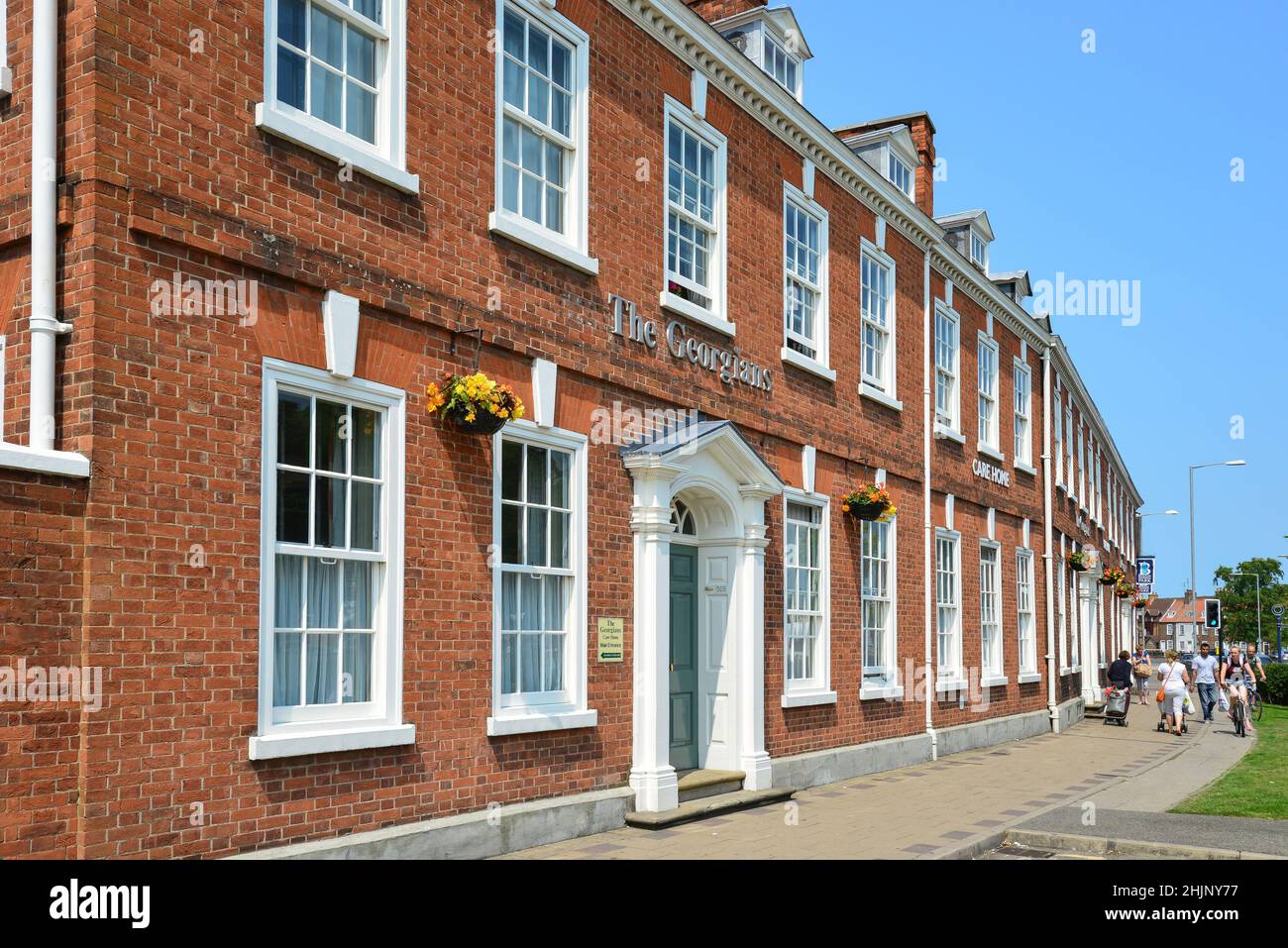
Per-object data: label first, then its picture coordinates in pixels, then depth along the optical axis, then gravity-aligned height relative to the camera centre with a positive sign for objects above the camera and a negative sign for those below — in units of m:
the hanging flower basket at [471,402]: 9.31 +1.16
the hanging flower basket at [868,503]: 16.30 +0.71
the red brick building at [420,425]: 7.09 +1.01
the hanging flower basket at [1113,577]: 34.12 -0.52
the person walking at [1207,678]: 26.95 -2.56
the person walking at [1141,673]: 36.78 -3.38
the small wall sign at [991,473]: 22.12 +1.54
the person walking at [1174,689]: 24.66 -2.60
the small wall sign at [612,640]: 11.34 -0.72
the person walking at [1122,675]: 26.92 -2.49
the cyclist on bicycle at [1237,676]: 24.45 -2.44
